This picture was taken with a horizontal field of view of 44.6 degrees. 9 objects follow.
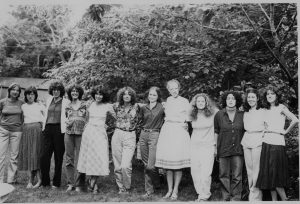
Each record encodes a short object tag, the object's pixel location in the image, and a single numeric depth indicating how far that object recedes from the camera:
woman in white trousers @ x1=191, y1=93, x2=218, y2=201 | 5.51
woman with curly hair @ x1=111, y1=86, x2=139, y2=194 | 5.93
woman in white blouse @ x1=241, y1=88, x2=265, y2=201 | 5.15
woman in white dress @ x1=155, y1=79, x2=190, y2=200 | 5.62
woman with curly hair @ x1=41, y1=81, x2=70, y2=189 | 6.16
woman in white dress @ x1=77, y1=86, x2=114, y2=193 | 5.96
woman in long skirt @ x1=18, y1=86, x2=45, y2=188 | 6.34
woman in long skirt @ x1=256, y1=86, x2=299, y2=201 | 4.93
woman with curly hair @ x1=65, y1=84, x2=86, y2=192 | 6.06
